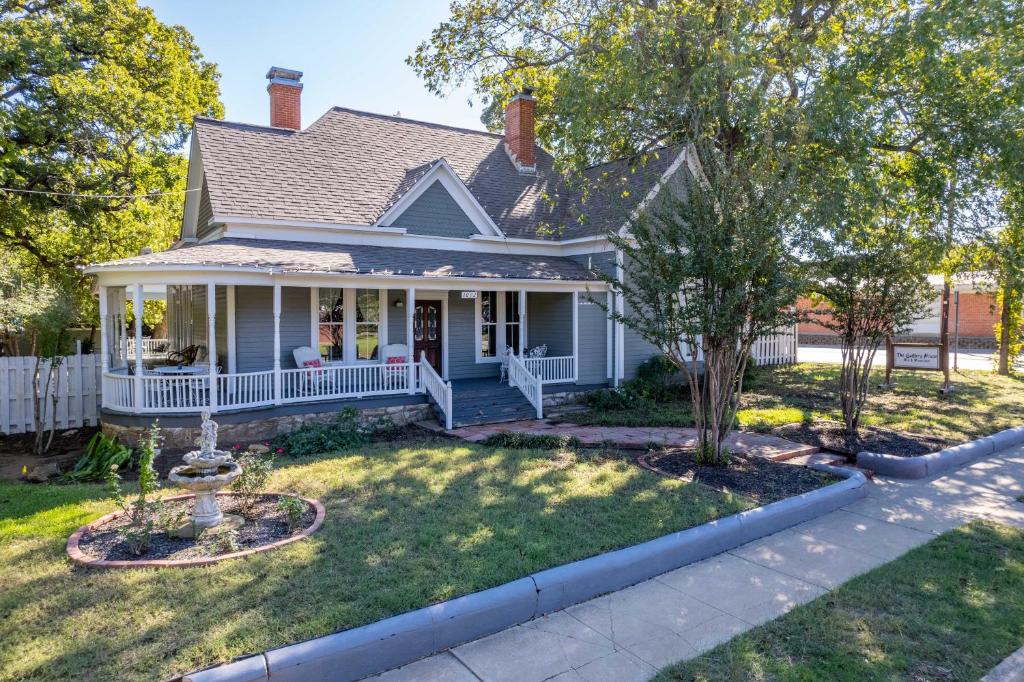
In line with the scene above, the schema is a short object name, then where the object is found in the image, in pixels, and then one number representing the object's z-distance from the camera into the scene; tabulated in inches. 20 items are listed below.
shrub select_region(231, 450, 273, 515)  265.7
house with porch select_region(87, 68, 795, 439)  431.2
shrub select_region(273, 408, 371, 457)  400.8
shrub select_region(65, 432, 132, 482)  354.0
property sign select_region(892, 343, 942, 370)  619.8
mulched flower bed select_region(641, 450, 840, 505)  305.1
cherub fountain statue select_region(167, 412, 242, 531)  237.8
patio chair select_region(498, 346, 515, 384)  588.1
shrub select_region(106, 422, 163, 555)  219.0
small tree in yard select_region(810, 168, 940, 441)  396.5
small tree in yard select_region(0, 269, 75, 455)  436.5
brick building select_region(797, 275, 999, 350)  1398.9
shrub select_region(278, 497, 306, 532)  243.4
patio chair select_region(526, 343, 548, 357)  609.3
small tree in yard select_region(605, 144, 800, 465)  305.9
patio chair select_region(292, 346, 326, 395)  459.5
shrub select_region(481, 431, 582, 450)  408.5
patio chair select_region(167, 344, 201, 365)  528.7
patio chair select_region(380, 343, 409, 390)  491.8
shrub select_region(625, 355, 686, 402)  594.5
